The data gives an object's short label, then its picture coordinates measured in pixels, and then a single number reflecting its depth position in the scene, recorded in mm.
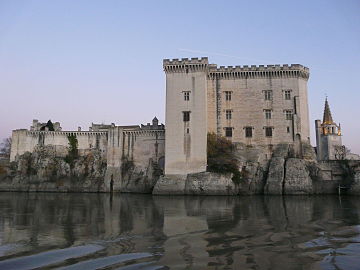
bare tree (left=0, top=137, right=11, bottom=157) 76938
